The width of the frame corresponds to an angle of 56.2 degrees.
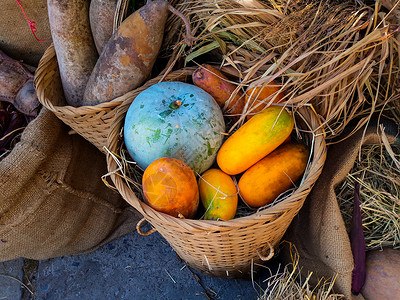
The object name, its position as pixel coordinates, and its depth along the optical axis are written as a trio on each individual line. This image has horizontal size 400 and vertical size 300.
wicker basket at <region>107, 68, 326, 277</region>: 1.17
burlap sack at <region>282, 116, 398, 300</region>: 1.32
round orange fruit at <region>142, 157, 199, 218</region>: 1.21
